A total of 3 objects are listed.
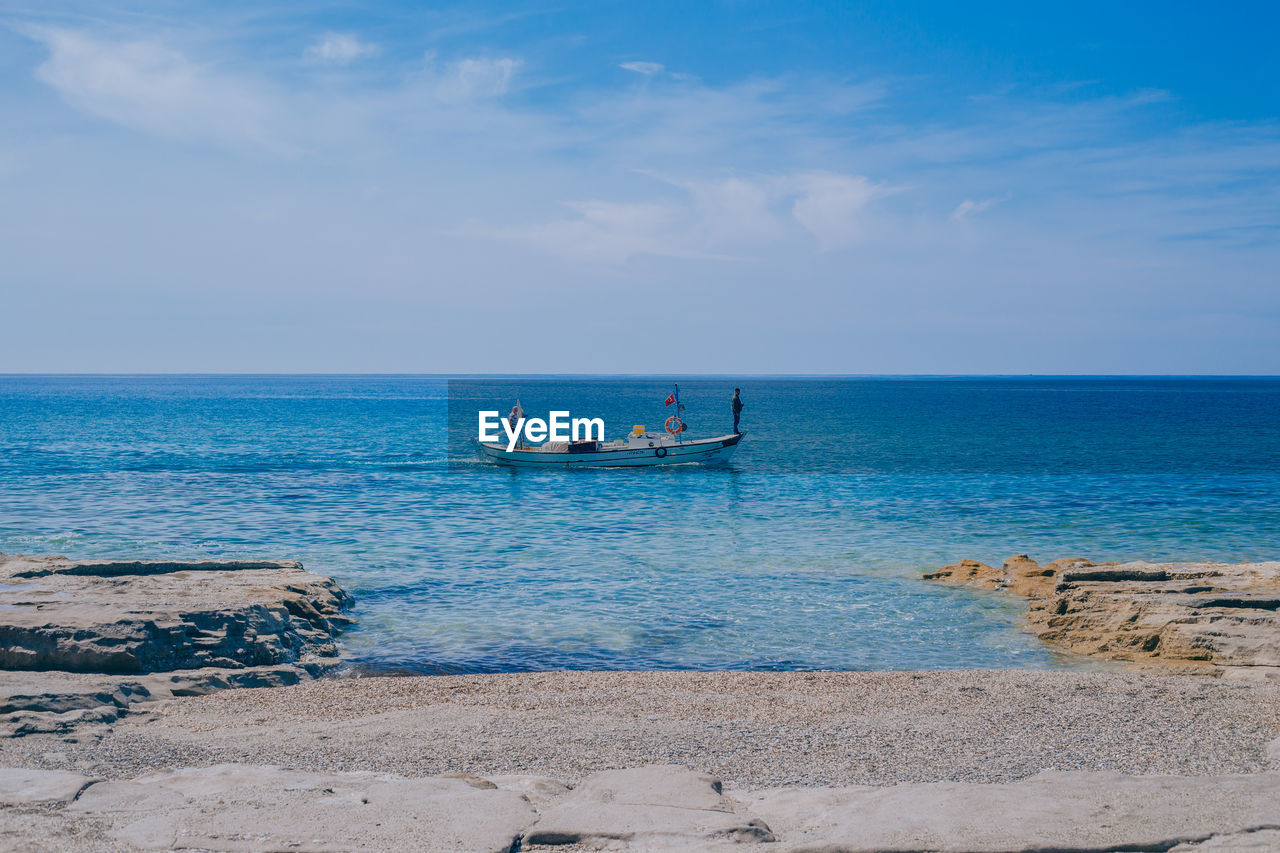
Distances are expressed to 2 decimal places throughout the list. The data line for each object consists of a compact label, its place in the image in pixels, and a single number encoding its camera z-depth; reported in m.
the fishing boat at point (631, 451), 44.00
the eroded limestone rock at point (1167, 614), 13.07
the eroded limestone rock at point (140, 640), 9.70
